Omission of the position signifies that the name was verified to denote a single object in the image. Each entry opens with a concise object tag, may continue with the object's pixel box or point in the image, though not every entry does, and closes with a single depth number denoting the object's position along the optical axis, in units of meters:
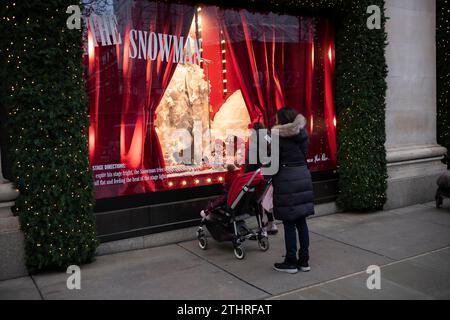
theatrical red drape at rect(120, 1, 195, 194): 6.76
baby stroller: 5.92
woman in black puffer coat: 5.31
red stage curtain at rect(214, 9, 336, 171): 8.00
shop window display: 6.57
